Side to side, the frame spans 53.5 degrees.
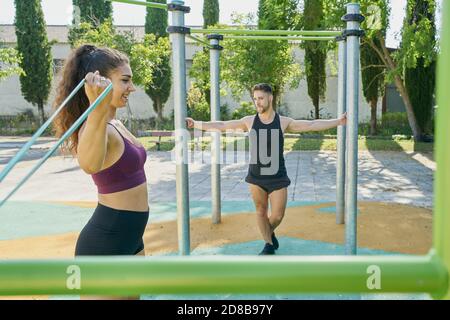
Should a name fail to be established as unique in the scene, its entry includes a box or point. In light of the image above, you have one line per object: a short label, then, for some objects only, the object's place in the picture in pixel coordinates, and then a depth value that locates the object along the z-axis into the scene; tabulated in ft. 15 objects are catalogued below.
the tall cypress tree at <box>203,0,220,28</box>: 78.84
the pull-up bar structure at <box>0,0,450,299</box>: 2.13
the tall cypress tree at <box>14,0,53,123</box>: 76.02
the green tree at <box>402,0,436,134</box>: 51.06
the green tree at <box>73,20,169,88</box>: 53.57
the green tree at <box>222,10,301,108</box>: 55.31
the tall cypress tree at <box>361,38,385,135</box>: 55.01
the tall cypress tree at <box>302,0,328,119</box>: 63.46
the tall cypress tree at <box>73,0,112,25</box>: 78.43
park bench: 46.54
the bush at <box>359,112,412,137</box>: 61.77
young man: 13.47
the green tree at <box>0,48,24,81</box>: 49.49
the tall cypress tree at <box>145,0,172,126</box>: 78.69
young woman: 6.64
